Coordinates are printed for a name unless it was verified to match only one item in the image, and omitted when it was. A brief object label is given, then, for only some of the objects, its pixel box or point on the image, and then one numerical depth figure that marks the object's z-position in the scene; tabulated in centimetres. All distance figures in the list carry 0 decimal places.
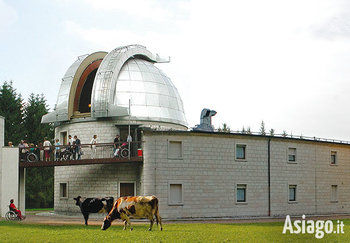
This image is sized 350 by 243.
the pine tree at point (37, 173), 6330
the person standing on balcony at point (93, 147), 3703
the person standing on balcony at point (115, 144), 3549
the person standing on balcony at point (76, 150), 3638
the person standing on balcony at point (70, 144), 3661
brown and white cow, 2423
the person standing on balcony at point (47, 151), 3676
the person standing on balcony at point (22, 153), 3672
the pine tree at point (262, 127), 9069
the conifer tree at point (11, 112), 6212
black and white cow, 2924
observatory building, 3509
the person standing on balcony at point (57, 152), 3684
